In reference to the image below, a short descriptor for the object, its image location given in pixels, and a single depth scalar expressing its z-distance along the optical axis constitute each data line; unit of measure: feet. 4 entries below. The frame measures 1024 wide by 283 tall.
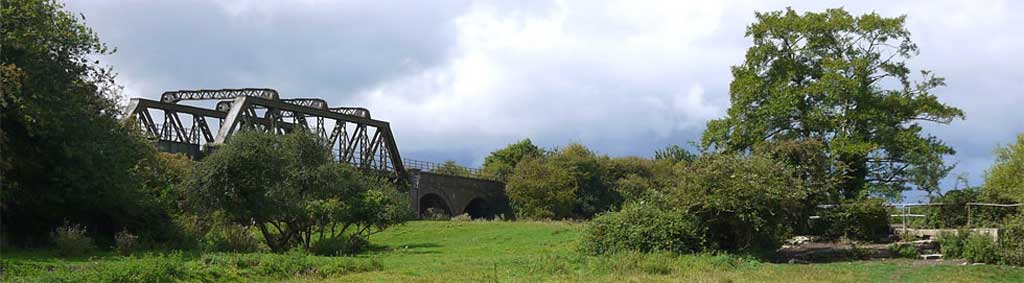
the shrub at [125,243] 91.56
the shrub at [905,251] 89.10
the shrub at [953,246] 84.43
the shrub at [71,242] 85.71
